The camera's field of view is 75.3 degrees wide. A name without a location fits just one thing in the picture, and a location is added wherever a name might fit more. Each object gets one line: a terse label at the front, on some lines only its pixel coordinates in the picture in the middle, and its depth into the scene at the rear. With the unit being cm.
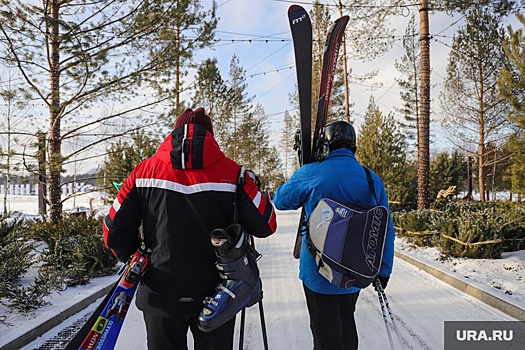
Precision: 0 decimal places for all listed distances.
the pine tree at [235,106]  2853
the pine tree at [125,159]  979
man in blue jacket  227
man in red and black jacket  180
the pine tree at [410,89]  2728
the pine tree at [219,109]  2110
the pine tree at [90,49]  621
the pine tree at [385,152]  1527
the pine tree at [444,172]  2258
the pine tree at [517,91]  702
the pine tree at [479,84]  1789
